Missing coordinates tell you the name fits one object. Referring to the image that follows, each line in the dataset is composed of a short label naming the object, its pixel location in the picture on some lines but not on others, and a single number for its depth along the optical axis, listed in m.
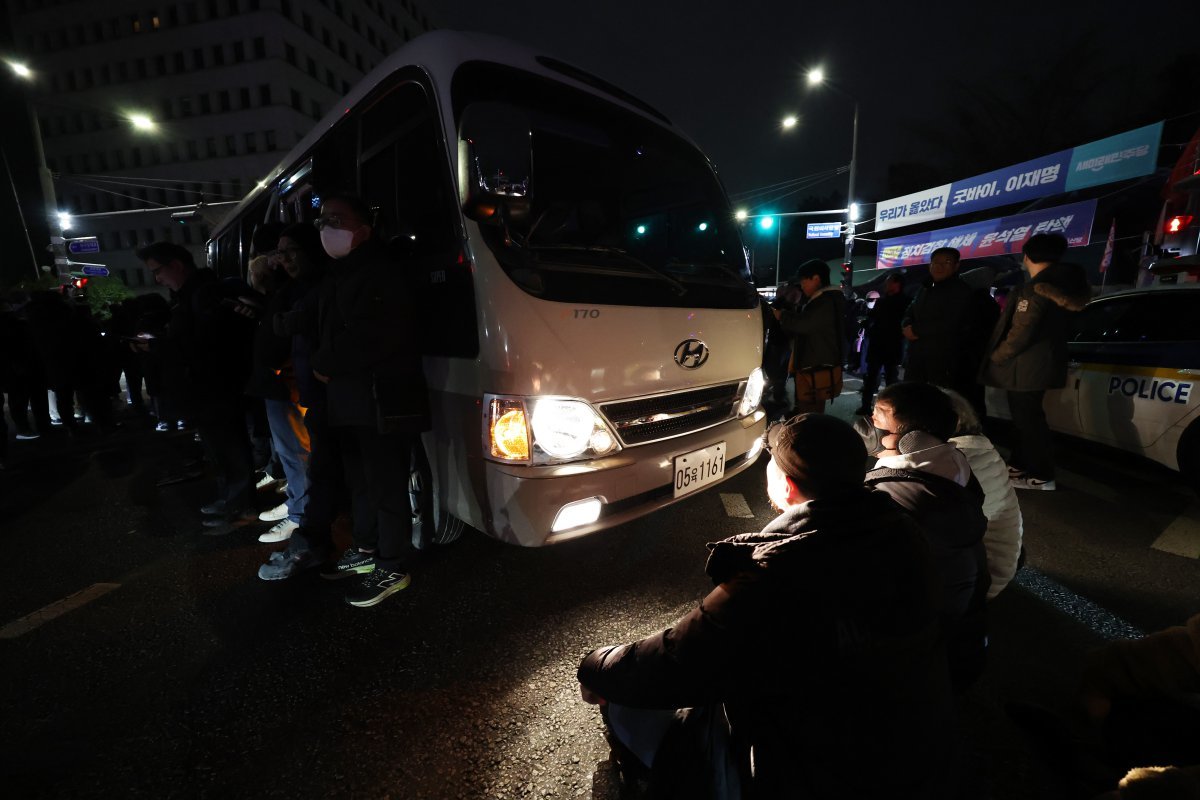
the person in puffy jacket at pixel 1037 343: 3.92
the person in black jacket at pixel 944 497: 1.59
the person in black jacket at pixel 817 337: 4.80
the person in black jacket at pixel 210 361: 3.51
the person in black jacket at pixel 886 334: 6.71
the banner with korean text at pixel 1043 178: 12.74
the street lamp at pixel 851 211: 18.08
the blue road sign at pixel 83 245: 15.00
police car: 3.86
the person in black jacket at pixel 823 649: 1.02
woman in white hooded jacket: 2.08
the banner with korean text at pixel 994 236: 13.98
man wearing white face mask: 2.41
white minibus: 2.25
